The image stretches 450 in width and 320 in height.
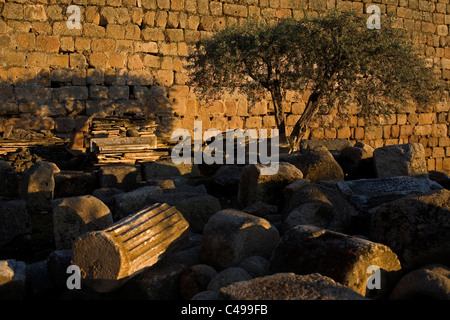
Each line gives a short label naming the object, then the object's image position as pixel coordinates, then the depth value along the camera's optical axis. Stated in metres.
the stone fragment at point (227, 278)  3.61
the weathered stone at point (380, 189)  5.40
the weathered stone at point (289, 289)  3.08
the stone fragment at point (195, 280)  3.87
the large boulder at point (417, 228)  4.07
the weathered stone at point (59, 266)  4.21
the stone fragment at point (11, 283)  3.87
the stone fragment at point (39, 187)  6.48
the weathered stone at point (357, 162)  7.08
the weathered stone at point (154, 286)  3.85
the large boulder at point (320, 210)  4.88
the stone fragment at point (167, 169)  7.53
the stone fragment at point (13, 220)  5.29
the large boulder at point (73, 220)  4.86
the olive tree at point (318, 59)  10.20
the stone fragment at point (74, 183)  6.90
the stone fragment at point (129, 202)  5.63
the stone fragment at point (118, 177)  6.95
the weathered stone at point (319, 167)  6.56
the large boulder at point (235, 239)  4.20
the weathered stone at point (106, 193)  6.16
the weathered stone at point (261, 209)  5.64
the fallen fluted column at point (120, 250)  3.77
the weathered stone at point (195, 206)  5.44
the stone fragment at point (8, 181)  7.07
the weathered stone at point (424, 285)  3.31
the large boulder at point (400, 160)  6.55
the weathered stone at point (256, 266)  3.94
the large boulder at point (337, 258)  3.56
